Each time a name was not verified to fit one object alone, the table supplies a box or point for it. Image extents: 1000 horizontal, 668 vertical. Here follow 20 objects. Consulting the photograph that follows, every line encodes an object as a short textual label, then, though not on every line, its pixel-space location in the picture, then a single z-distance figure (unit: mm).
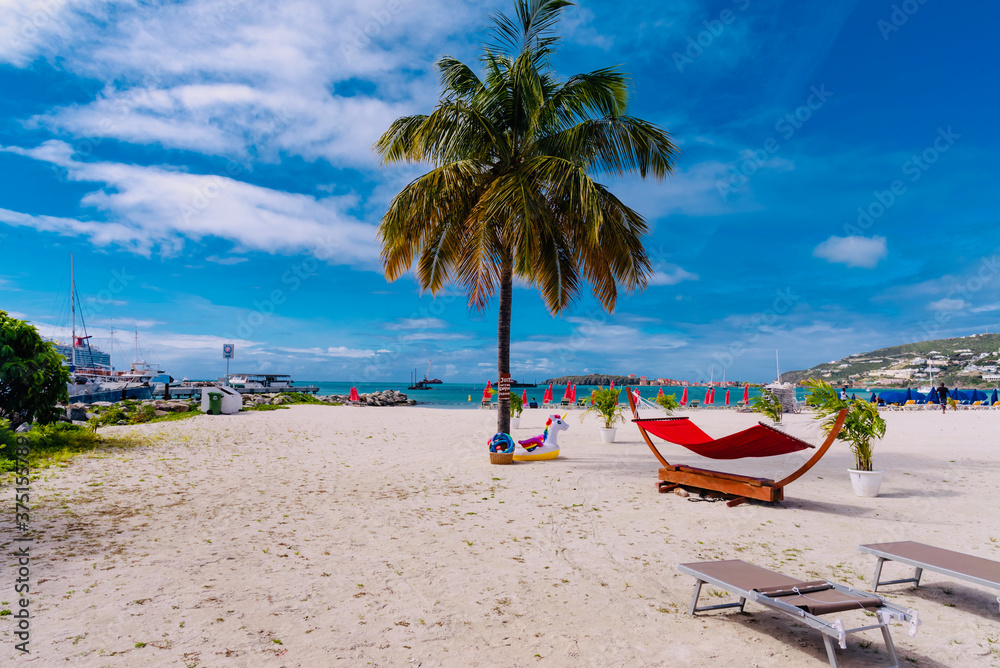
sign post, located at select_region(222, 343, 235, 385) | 21848
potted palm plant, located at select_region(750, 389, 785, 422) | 11638
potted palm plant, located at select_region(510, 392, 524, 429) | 16781
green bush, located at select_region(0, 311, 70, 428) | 9078
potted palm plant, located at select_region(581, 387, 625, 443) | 12852
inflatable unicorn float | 9984
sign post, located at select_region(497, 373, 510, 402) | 10336
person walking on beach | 24852
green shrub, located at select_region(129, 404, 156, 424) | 14783
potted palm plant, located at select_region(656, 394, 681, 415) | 17028
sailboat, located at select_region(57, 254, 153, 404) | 33188
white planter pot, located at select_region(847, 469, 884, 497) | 7070
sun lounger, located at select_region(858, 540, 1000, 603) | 3212
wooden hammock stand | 6074
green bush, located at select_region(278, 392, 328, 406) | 25692
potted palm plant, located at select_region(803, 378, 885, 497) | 6980
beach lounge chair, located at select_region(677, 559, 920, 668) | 2707
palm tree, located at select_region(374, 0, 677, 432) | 9648
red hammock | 6277
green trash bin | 17766
